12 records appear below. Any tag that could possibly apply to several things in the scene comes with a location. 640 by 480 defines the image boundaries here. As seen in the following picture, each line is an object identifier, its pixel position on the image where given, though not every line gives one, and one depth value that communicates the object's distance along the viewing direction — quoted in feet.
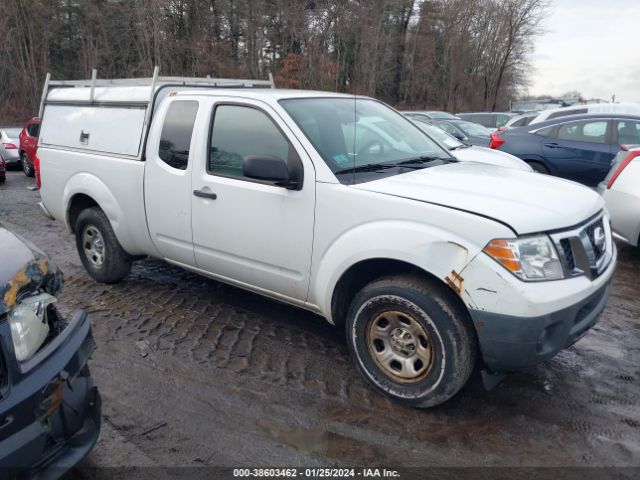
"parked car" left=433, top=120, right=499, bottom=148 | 41.37
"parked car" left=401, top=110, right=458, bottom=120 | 49.79
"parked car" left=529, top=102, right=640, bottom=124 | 32.86
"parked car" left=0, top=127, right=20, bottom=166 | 47.65
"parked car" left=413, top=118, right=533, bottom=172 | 24.25
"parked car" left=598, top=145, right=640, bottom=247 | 18.25
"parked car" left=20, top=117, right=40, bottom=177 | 44.06
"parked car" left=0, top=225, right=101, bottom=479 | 6.38
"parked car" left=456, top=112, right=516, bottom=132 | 66.91
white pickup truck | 8.84
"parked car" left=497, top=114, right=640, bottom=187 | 27.17
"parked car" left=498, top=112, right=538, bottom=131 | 42.50
